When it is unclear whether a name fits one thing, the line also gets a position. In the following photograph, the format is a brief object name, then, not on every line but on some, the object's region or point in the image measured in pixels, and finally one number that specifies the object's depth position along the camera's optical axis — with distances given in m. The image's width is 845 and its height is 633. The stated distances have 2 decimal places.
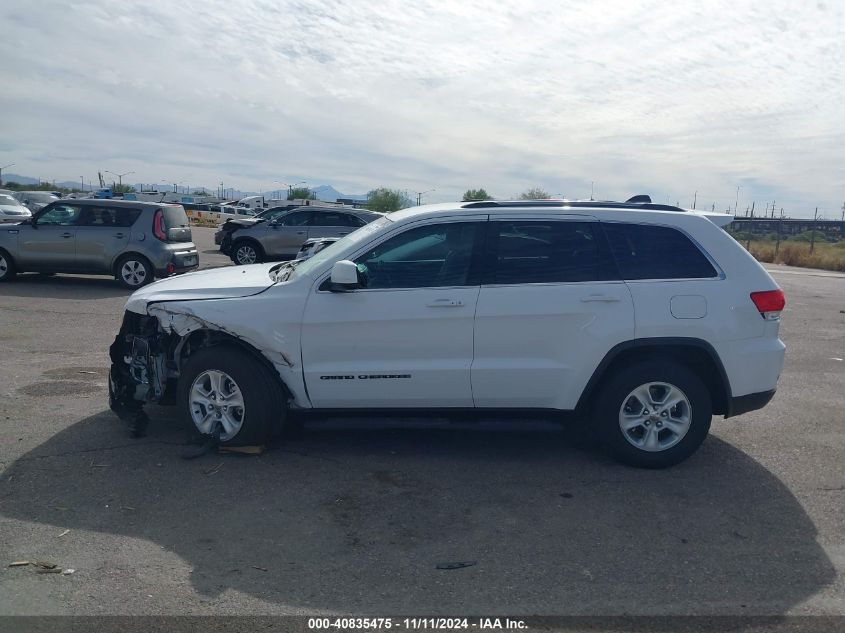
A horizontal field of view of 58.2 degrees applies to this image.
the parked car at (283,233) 19.56
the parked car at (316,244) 9.03
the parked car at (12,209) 28.43
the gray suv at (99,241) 14.36
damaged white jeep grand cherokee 5.39
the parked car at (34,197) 39.86
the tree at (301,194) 91.55
